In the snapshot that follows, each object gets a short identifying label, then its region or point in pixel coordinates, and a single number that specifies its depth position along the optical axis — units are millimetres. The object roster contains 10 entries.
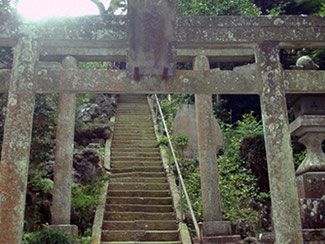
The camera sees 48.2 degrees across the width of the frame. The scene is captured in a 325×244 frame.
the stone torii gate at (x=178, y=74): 3818
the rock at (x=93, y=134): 11484
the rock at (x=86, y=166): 8539
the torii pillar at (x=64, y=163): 6703
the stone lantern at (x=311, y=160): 5445
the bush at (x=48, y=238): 5660
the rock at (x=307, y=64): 5871
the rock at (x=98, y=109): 13025
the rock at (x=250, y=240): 6547
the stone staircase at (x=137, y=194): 6797
